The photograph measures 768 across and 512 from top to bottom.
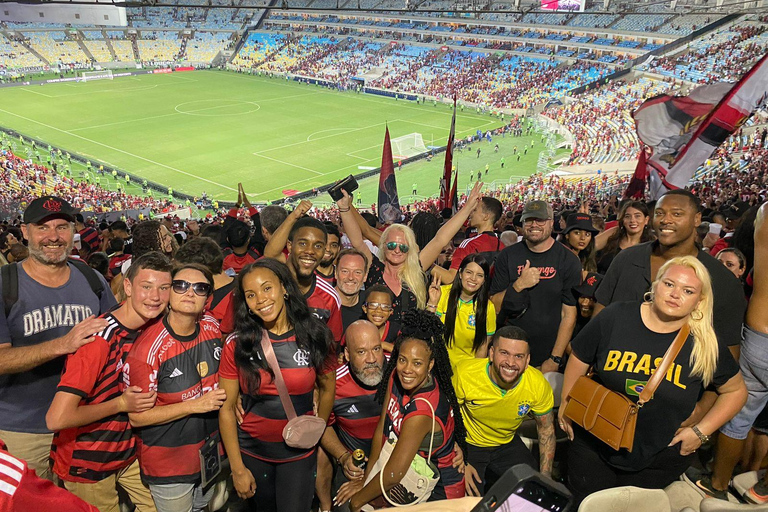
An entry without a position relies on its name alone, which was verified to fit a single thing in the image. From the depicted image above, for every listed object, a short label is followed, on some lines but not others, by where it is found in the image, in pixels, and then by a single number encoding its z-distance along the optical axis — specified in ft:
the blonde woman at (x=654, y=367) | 10.52
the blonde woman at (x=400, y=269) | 15.47
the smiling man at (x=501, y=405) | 12.03
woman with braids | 10.23
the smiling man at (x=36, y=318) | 12.09
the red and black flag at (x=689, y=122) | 23.24
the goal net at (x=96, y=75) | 195.63
